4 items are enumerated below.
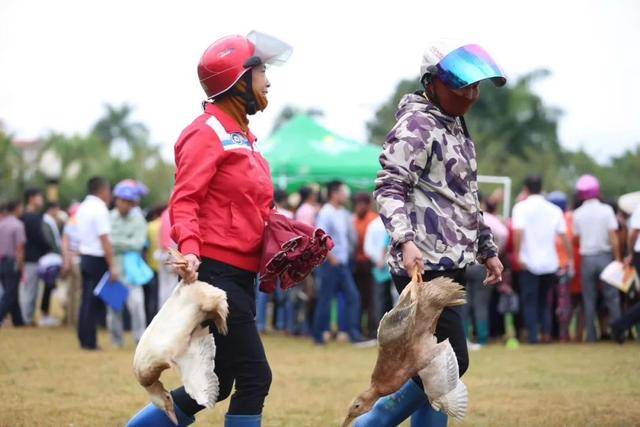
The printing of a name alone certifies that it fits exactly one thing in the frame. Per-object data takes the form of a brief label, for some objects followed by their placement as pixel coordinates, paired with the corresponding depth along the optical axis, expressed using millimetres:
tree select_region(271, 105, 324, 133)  72625
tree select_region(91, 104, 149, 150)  91000
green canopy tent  20406
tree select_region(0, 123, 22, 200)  41703
